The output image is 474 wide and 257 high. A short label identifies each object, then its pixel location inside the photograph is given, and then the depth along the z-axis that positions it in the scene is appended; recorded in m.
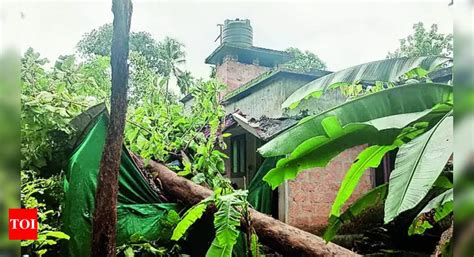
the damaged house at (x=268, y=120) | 5.01
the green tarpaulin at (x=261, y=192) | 4.46
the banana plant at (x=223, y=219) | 2.59
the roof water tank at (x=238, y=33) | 9.20
